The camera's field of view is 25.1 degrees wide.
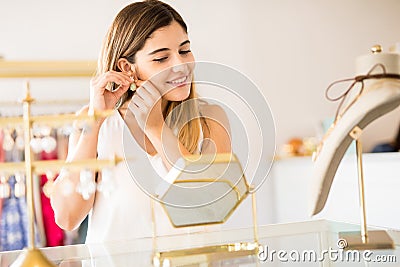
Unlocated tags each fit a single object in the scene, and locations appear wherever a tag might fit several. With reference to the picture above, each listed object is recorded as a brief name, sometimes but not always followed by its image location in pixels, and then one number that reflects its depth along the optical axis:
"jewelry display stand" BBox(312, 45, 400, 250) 1.37
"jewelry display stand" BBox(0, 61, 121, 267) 1.32
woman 1.85
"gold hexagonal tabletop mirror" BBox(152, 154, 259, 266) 1.54
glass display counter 1.46
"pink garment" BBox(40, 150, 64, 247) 3.63
